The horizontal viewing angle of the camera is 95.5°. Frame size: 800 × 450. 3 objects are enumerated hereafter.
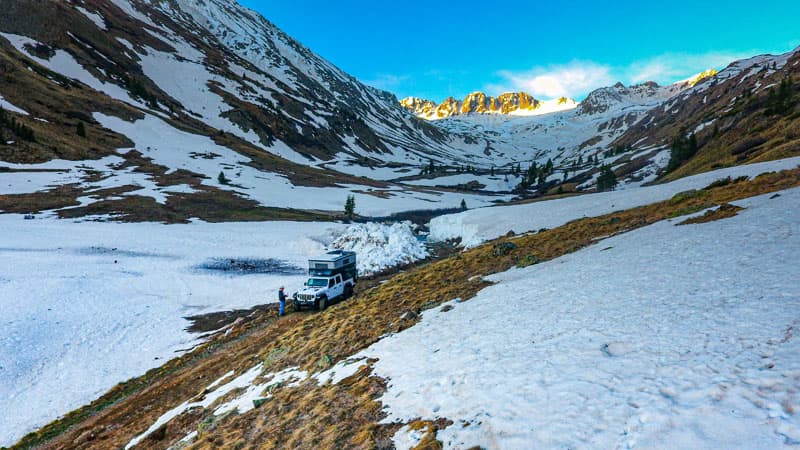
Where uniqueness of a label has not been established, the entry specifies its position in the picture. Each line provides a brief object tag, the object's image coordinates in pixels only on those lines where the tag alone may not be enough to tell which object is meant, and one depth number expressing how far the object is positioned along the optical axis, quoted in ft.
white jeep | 70.79
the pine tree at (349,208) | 204.64
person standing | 71.64
